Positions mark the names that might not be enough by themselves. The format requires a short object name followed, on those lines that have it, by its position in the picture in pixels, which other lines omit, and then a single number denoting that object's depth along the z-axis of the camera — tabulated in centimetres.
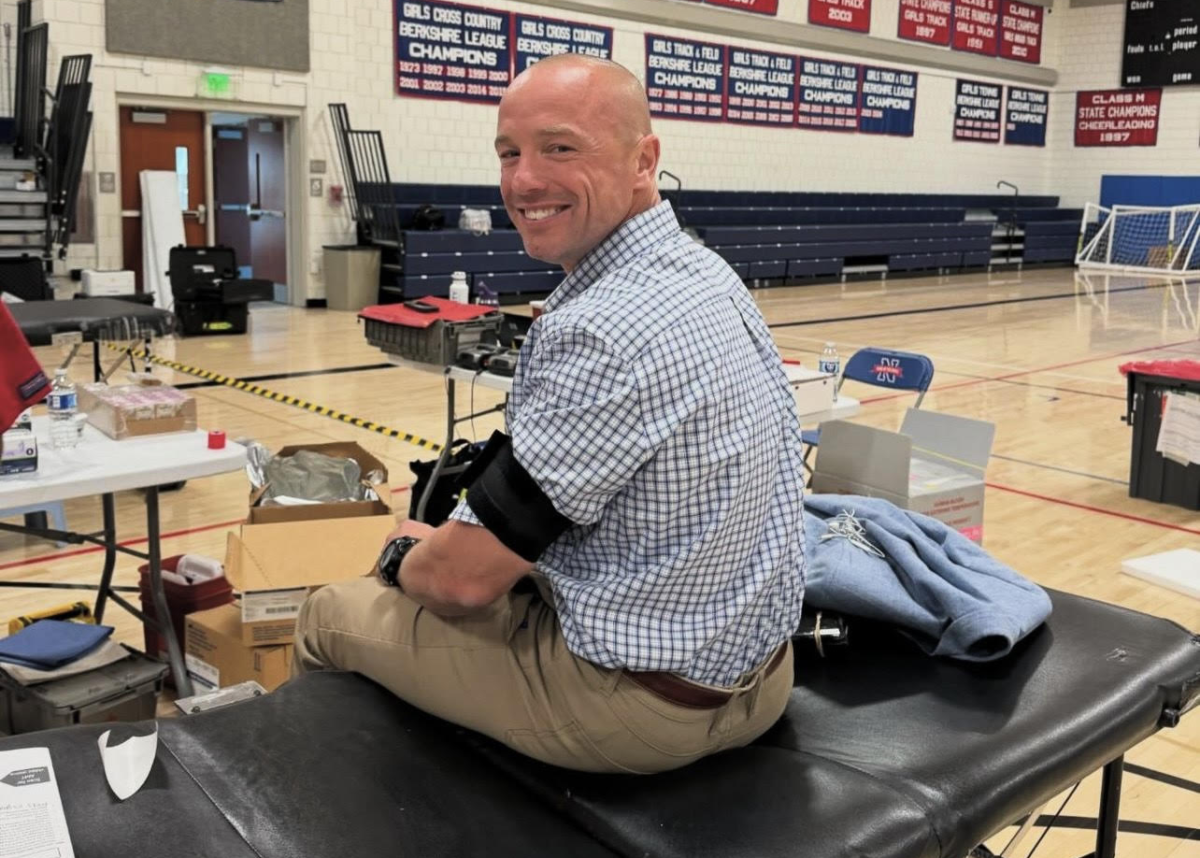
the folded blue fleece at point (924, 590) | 220
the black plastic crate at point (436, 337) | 469
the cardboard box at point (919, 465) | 385
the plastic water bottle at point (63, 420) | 325
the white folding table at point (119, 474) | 292
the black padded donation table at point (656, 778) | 162
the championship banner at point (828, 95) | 1758
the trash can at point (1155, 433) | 559
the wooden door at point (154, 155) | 1178
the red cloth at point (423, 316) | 472
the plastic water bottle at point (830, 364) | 452
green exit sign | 1175
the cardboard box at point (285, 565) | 308
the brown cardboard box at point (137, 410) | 338
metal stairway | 991
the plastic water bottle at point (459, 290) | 535
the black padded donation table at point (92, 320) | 484
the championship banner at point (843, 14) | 1741
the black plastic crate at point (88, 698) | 286
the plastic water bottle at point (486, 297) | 669
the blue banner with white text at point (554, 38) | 1419
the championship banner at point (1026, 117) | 2130
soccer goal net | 1959
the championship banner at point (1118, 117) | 2075
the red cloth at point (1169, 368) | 553
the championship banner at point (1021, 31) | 2073
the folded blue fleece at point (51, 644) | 295
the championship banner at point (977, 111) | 2020
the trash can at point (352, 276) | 1269
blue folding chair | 481
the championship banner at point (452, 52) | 1325
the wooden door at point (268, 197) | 1316
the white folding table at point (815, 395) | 430
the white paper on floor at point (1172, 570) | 445
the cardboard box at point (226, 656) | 310
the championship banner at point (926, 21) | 1880
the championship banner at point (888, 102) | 1850
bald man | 162
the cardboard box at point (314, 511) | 322
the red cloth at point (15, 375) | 234
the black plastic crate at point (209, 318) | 1064
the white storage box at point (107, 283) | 987
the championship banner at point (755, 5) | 1616
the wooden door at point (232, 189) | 1376
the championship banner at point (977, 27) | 1970
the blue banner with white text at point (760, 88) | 1656
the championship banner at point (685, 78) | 1556
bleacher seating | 1303
